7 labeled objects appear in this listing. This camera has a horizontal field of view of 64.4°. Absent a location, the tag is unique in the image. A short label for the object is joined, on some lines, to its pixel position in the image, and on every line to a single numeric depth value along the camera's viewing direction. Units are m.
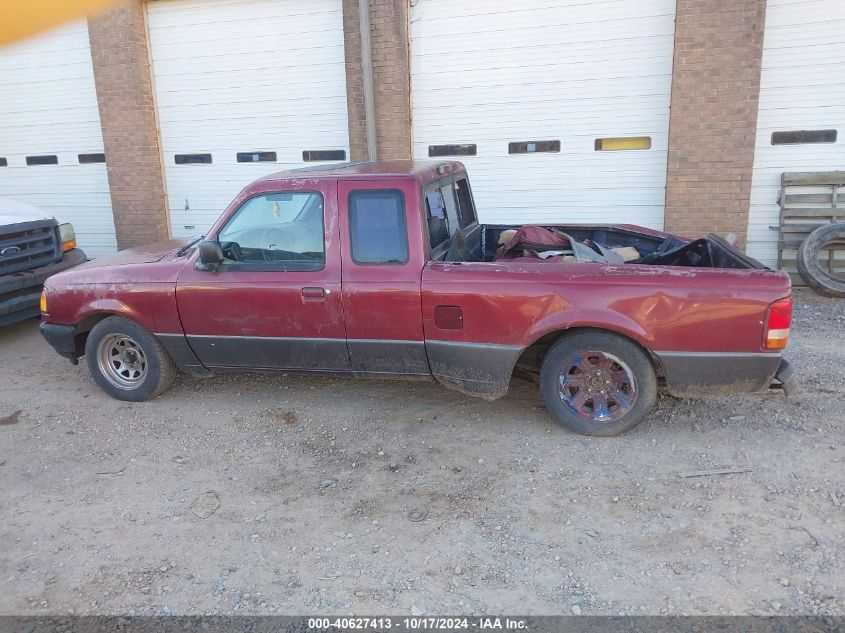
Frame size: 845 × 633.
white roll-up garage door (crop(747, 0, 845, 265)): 7.35
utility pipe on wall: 8.16
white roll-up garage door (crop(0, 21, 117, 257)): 9.76
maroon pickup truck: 3.95
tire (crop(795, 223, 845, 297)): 7.36
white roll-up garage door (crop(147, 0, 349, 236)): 8.80
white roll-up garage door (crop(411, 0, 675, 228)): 7.82
